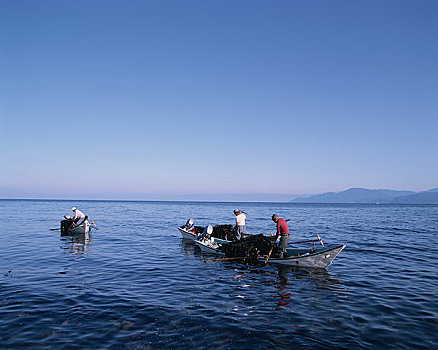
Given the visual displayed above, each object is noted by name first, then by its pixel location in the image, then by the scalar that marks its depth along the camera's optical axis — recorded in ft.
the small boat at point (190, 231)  91.09
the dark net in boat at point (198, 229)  93.04
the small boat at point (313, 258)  53.72
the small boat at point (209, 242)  71.31
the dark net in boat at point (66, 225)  102.89
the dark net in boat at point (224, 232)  80.18
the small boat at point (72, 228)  100.37
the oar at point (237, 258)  62.48
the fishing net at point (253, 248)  60.95
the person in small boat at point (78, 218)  101.56
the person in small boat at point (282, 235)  57.00
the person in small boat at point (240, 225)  71.10
